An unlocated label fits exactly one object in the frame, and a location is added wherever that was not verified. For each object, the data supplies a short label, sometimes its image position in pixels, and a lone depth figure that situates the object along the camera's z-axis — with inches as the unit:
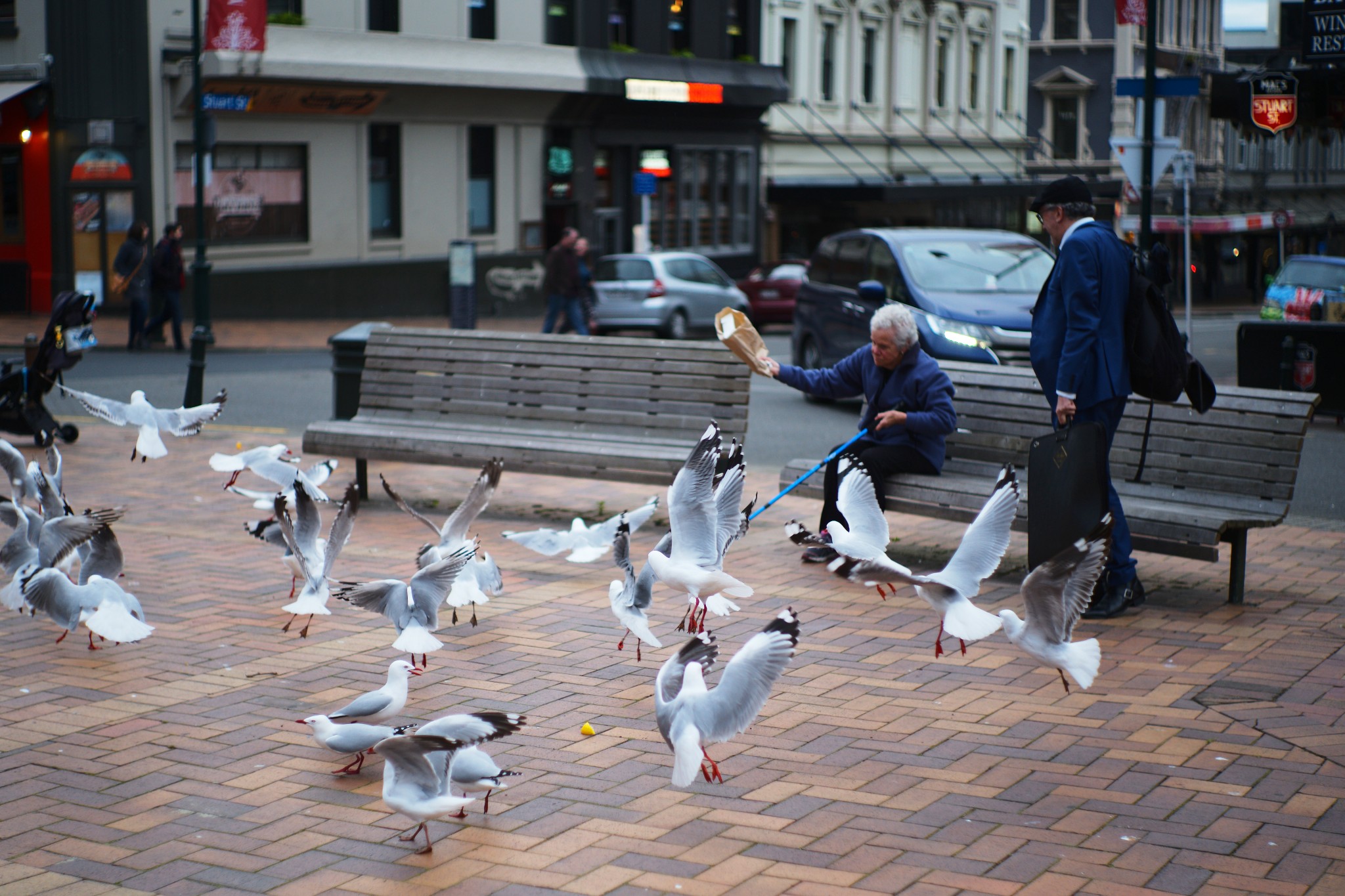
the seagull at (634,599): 232.8
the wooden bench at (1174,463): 272.1
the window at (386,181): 1206.9
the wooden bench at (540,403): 343.0
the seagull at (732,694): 171.3
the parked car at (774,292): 1165.1
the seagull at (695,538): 221.3
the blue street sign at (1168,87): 617.0
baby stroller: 474.9
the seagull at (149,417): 321.7
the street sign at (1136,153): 653.9
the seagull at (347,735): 184.9
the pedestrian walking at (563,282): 897.5
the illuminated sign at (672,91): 1398.9
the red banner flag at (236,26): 945.5
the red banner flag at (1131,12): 733.3
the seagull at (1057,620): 196.2
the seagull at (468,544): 246.2
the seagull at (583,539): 281.6
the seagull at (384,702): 188.5
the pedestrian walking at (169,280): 870.4
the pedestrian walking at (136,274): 860.6
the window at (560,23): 1341.0
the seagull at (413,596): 222.4
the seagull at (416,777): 158.4
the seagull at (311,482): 291.2
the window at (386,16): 1173.1
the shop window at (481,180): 1291.8
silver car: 1012.5
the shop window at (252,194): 1055.0
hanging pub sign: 493.7
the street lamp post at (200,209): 755.4
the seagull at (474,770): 171.2
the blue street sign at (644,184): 1380.4
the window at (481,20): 1261.1
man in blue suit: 259.8
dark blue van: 558.3
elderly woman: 303.4
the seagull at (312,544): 237.9
